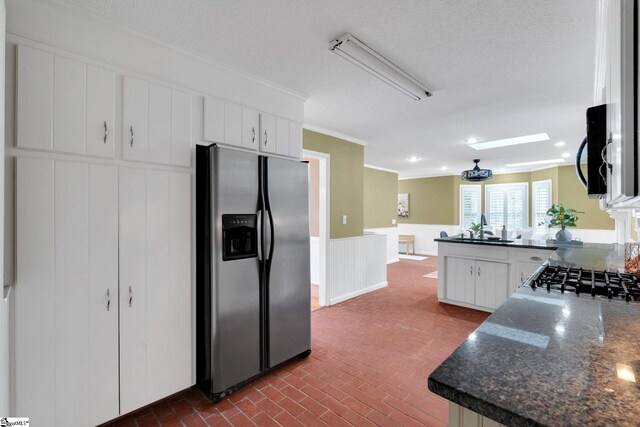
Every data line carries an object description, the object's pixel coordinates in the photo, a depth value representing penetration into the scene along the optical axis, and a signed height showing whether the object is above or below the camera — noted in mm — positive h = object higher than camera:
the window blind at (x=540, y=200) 7371 +329
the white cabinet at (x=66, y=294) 1547 -457
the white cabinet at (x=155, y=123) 1886 +608
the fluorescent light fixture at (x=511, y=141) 4602 +1196
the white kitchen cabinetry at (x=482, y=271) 3572 -759
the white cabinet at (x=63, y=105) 1544 +608
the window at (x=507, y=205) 7980 +218
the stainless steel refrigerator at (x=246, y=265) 2090 -402
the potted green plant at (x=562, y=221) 3658 -103
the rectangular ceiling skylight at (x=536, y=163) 6423 +1153
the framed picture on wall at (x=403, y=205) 9531 +257
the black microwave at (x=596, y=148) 1231 +291
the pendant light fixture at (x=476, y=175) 4922 +644
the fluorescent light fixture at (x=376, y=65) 2006 +1147
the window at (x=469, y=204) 8625 +263
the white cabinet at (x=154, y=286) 1877 -493
